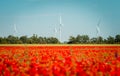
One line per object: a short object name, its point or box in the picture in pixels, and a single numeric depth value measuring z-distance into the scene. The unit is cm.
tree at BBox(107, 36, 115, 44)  8272
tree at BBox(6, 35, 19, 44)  8331
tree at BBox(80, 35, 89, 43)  9529
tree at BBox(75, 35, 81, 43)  9050
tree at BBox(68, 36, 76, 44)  8472
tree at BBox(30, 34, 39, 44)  8946
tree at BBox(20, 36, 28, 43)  9301
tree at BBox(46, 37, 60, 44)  9110
